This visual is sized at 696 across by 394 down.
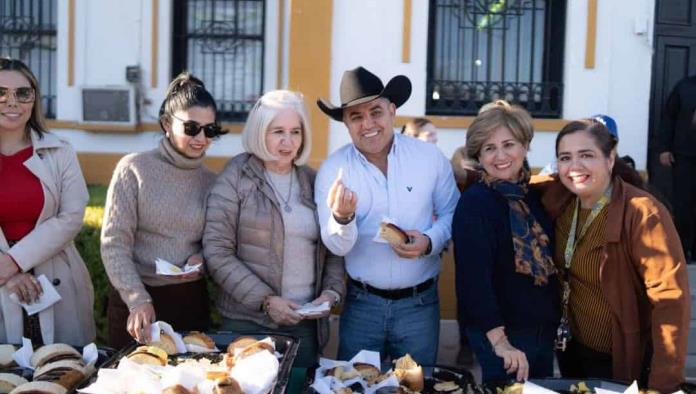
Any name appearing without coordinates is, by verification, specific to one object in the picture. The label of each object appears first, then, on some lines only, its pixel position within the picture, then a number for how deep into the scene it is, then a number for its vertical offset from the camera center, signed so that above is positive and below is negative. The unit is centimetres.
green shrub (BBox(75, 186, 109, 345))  512 -93
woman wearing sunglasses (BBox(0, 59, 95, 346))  335 -41
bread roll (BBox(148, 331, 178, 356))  282 -80
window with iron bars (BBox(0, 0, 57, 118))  867 +104
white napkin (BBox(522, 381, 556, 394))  246 -82
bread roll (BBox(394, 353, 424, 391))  262 -84
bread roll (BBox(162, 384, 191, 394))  223 -77
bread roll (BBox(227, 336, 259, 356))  272 -78
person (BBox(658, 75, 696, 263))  666 -9
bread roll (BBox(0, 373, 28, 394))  249 -85
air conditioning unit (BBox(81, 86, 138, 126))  823 +26
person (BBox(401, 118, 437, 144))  629 +6
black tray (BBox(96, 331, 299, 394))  247 -81
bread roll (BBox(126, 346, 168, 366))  258 -78
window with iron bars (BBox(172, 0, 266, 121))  864 +96
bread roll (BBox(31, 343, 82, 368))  273 -83
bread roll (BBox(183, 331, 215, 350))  291 -81
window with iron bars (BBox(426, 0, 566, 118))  830 +92
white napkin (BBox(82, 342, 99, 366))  277 -84
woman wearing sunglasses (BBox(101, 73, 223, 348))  327 -35
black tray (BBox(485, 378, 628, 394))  261 -85
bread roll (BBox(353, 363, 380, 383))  271 -86
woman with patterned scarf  300 -48
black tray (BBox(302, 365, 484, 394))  256 -86
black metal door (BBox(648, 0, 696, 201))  786 +99
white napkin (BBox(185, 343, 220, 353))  287 -83
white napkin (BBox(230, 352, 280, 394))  237 -77
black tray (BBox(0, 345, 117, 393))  262 -86
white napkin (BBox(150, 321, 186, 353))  288 -79
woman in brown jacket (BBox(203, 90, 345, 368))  323 -45
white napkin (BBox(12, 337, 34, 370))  278 -85
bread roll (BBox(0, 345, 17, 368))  276 -85
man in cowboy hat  338 -36
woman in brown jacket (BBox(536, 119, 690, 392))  283 -50
